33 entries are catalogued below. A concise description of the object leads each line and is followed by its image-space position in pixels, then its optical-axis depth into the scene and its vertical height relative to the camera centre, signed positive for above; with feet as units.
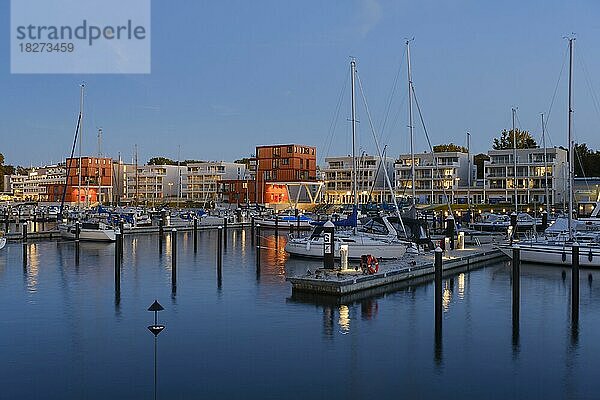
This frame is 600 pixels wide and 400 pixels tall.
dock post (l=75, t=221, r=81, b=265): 132.46 -9.26
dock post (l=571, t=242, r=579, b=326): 74.74 -11.30
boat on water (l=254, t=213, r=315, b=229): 233.80 -6.96
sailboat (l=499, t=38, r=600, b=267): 113.60 -8.13
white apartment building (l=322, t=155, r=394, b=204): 369.50 +15.40
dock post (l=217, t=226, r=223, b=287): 105.23 -11.02
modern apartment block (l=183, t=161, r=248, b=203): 454.81 +19.65
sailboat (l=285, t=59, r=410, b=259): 118.42 -7.92
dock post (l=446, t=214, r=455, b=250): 145.55 -5.77
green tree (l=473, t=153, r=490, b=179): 382.05 +26.24
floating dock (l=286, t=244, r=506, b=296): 86.17 -10.67
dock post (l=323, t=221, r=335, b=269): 95.55 -7.04
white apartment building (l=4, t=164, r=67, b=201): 521.24 +19.33
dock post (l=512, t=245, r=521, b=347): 69.31 -10.43
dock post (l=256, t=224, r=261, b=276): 113.62 -11.31
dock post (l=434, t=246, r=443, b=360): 67.31 -10.33
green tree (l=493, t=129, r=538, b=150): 394.93 +39.83
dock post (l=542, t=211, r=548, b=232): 176.65 -5.04
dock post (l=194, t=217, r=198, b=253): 155.49 -10.34
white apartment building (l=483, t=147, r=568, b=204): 310.65 +13.93
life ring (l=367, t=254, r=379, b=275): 94.17 -9.46
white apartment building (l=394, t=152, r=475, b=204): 337.93 +15.20
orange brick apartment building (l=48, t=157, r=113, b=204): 424.87 +13.33
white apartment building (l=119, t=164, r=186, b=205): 479.41 +16.14
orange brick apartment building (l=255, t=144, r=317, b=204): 369.09 +20.07
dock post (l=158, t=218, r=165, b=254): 157.75 -9.01
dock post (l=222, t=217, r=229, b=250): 165.82 -10.56
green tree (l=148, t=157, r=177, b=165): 610.24 +41.06
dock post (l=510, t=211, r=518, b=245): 165.57 -5.11
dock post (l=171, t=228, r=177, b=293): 95.84 -11.42
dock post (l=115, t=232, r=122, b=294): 92.80 -10.86
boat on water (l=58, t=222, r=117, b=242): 172.73 -7.98
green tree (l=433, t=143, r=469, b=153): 445.37 +39.32
